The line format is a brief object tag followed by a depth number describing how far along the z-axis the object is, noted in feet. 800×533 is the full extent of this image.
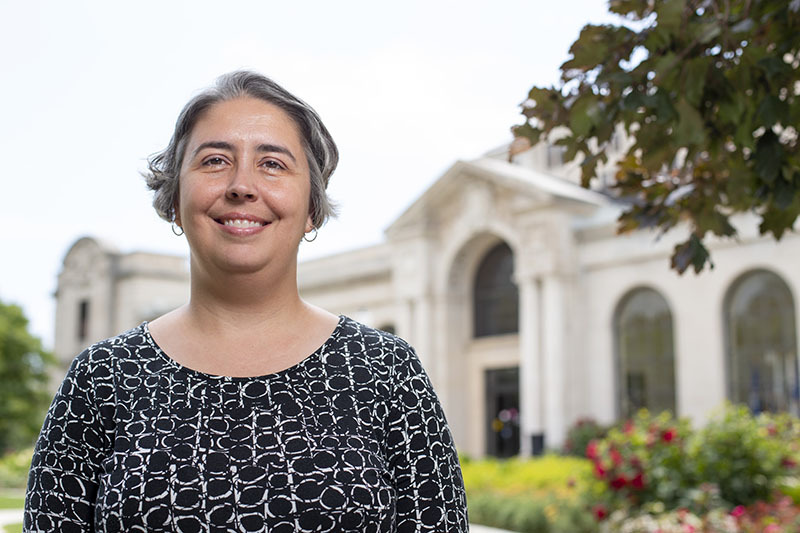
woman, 6.51
